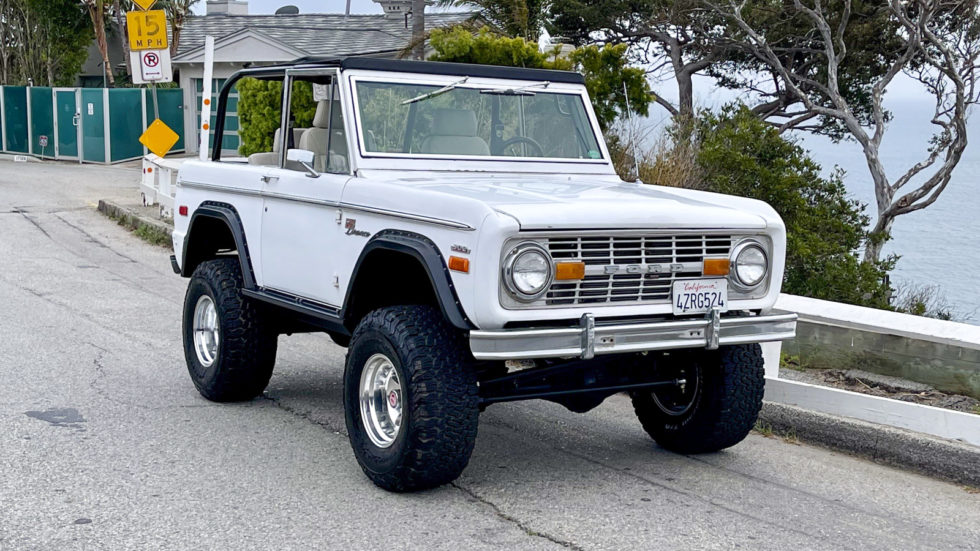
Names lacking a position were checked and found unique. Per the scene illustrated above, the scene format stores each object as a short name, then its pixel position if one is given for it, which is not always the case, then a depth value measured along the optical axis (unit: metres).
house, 33.53
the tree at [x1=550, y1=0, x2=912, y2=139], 27.52
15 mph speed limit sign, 17.78
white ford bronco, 5.17
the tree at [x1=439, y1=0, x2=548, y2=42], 20.92
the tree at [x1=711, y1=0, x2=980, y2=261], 25.59
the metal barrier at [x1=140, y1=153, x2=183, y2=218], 16.91
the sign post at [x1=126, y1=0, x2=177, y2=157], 17.66
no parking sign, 17.78
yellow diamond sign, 17.52
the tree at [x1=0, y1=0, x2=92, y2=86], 41.03
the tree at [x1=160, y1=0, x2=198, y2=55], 36.94
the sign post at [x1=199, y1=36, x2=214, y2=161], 9.21
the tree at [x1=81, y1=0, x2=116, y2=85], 38.12
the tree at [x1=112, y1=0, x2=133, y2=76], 38.72
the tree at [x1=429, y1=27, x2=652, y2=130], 14.77
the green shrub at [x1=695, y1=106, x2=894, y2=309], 15.98
